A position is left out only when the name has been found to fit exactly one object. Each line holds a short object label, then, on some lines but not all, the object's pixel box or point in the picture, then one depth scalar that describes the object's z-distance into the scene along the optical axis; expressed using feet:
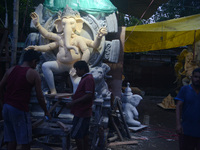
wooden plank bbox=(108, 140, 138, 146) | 14.36
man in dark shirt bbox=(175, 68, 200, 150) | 8.44
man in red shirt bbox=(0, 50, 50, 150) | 8.20
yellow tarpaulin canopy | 25.45
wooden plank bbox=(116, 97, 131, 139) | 15.90
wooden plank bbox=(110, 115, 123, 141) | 15.27
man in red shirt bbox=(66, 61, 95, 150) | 9.52
